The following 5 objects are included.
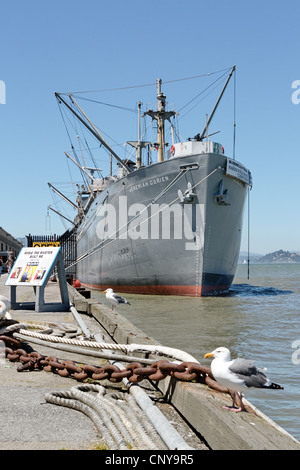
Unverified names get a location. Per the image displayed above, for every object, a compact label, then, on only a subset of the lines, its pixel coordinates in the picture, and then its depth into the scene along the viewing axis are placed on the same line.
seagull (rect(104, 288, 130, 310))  11.88
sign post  10.78
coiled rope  3.40
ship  23.50
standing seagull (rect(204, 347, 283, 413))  3.71
